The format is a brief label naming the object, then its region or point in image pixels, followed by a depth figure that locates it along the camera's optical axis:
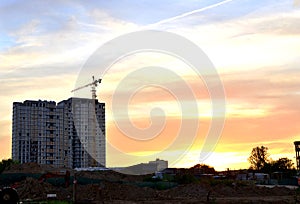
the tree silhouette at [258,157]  109.56
